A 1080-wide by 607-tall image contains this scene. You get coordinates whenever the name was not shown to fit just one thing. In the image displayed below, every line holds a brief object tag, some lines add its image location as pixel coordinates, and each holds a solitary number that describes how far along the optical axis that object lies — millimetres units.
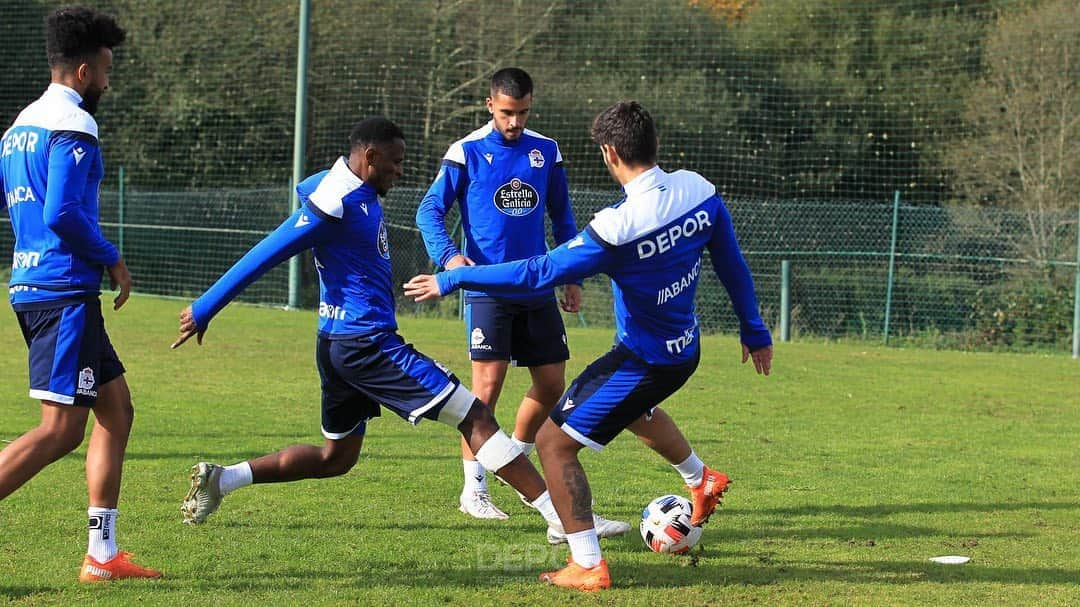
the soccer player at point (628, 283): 10523
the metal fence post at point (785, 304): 39000
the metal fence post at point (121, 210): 47062
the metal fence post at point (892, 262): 39219
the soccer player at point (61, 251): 9969
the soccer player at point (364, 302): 10687
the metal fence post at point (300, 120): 42594
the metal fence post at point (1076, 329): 35906
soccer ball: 11852
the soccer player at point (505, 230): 14062
